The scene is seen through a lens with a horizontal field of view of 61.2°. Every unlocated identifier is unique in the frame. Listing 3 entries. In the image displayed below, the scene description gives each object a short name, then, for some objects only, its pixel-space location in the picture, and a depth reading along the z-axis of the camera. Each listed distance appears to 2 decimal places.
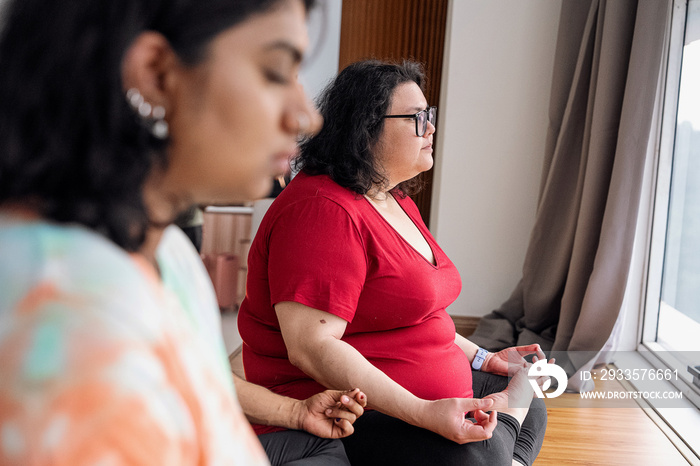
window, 2.58
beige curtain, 2.69
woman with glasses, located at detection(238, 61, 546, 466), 1.24
